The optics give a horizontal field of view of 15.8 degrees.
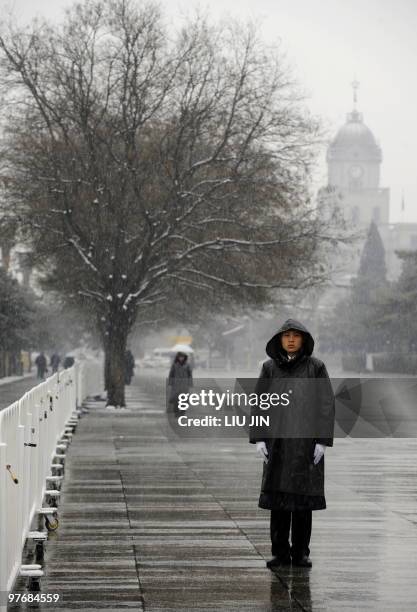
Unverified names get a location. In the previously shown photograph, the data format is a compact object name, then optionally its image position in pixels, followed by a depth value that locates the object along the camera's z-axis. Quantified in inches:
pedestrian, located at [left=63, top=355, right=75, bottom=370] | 3051.2
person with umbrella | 1331.2
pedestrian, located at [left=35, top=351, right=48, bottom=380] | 3110.2
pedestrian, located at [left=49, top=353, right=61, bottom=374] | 3389.5
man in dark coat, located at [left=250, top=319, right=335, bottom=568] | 424.2
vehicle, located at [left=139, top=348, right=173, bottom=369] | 5142.7
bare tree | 1475.1
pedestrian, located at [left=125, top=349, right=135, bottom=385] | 2566.4
